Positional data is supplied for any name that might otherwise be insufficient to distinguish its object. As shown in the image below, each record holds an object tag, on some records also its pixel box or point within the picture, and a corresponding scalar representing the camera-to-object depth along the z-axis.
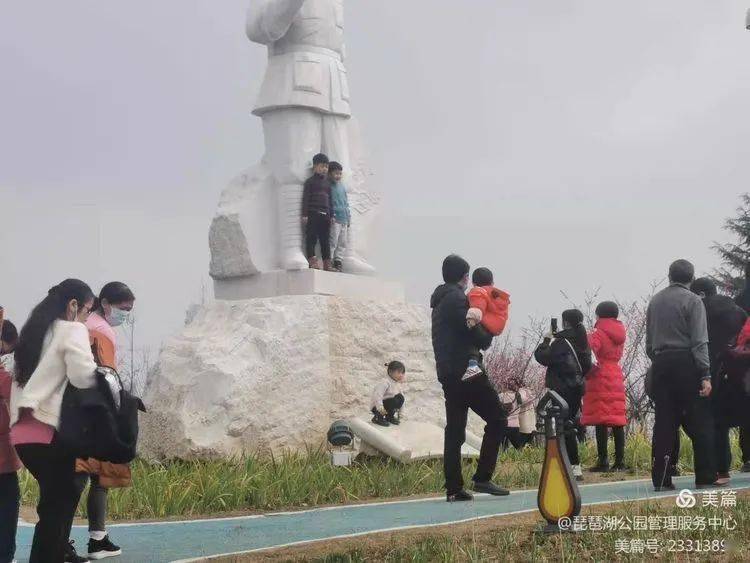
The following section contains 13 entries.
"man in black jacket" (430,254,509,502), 7.44
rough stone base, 10.78
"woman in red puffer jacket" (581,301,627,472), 9.71
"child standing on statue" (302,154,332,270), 11.77
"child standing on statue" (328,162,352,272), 11.95
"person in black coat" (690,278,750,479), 8.16
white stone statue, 11.84
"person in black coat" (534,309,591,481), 8.98
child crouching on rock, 11.09
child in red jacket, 7.38
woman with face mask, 5.98
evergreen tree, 24.17
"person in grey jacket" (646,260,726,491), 7.43
